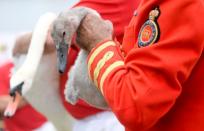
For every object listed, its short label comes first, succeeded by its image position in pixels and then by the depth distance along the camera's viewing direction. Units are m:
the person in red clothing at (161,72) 4.36
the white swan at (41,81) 5.37
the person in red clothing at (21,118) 7.94
